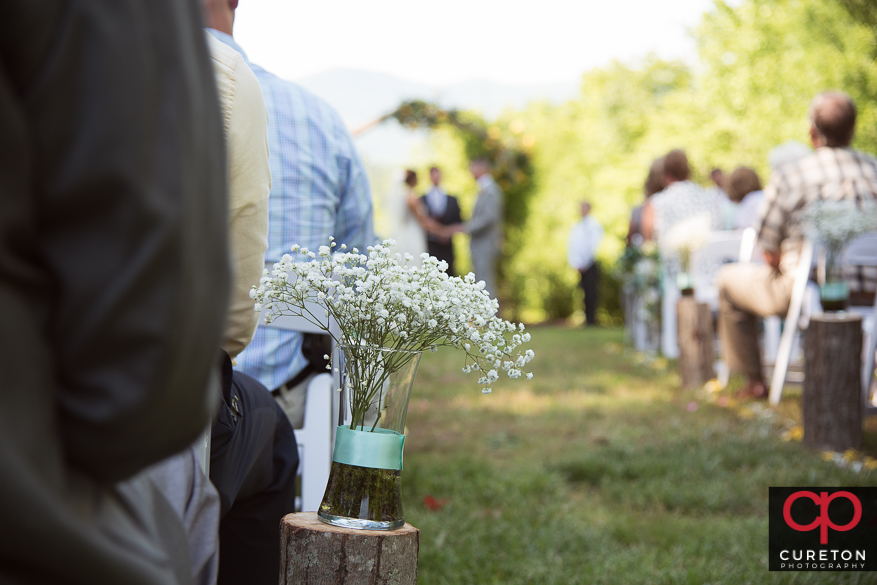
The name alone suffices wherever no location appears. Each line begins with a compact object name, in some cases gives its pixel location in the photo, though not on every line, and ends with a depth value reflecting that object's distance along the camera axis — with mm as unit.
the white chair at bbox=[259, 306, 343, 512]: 2039
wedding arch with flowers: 12289
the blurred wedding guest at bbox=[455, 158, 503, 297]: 11766
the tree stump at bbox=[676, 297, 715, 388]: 5797
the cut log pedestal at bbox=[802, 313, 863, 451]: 3686
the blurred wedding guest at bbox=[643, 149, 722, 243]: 6828
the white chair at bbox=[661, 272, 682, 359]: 7418
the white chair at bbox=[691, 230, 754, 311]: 6090
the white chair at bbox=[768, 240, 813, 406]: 4328
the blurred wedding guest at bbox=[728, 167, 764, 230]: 6711
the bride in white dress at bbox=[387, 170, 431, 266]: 11258
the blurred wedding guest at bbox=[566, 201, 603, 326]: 13906
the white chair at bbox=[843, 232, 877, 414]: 4105
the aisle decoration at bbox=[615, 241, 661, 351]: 8070
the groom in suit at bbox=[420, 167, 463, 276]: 12008
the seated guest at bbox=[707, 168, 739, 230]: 7280
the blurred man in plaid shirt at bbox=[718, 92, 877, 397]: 4191
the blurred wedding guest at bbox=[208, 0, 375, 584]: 2160
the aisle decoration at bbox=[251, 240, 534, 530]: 1419
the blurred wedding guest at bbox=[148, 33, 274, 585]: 1509
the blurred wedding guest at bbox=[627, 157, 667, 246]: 8047
